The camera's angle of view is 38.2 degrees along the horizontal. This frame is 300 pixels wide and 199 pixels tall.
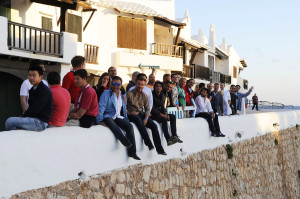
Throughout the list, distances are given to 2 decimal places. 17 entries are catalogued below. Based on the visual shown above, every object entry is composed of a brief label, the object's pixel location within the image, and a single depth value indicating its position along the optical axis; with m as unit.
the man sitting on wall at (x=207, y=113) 10.88
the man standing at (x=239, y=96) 15.60
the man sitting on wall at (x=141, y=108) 7.98
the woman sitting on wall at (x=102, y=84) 8.14
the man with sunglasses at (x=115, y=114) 7.17
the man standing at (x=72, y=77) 7.34
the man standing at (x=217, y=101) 13.12
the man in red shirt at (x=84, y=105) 6.55
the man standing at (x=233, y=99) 14.29
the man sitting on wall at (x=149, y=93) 8.43
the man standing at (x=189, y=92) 11.20
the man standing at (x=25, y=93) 7.43
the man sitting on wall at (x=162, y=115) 8.70
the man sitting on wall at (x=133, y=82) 9.21
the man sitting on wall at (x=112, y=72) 9.02
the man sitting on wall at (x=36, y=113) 5.54
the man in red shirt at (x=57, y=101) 6.10
